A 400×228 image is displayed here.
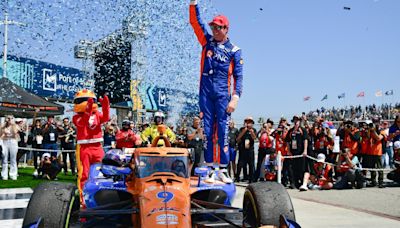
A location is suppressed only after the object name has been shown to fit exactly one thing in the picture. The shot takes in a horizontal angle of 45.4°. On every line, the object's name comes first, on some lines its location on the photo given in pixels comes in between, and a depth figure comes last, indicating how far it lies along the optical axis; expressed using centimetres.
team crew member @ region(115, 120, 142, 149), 877
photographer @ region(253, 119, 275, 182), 1111
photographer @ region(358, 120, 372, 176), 1091
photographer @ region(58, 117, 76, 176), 1327
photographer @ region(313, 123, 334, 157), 1137
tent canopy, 1598
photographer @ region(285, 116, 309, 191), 1041
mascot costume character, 632
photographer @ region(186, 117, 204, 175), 885
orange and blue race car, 347
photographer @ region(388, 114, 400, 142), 1121
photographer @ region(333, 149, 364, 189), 1020
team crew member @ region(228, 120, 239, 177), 1166
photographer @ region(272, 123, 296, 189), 1051
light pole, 2195
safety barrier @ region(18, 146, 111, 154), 1291
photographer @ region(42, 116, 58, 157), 1343
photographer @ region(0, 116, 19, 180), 1152
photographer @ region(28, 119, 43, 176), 1351
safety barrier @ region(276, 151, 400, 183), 923
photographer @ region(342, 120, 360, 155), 1107
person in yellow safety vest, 684
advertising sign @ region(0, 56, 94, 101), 2328
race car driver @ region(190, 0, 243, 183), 564
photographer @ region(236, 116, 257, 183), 1137
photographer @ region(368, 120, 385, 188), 1076
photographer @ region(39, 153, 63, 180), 1156
